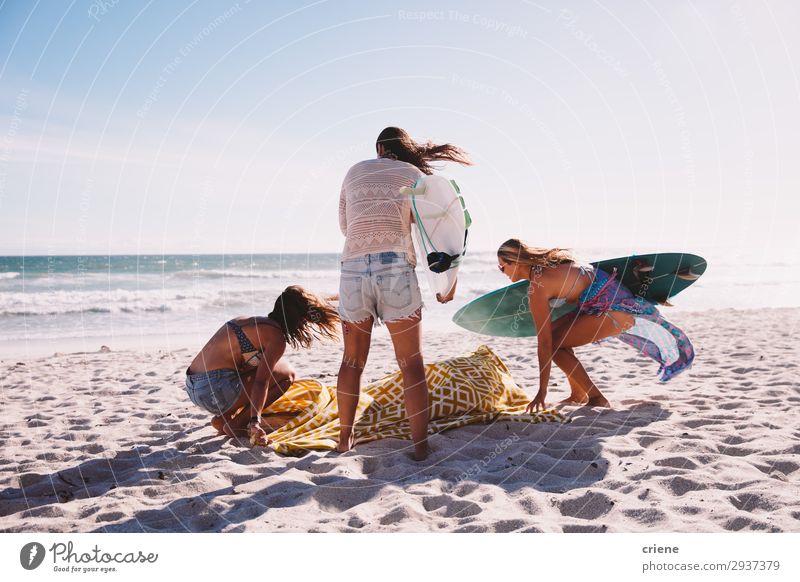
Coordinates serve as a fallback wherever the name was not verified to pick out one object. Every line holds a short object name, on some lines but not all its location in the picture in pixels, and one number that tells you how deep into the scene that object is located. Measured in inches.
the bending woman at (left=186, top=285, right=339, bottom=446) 161.0
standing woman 138.9
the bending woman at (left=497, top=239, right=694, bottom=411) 181.0
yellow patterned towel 163.6
